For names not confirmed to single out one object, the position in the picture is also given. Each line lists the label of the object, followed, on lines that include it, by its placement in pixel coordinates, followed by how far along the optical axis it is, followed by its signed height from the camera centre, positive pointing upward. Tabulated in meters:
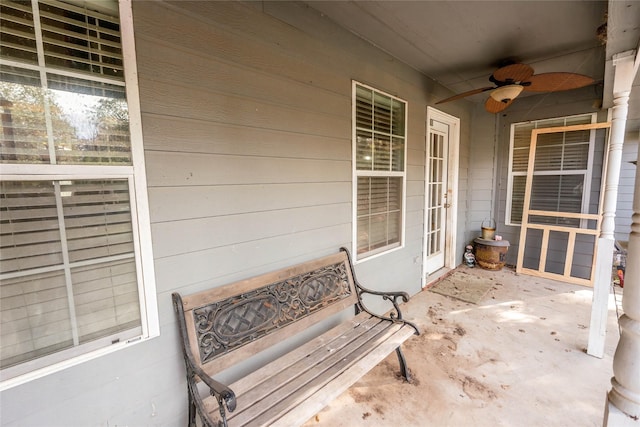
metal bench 1.28 -0.94
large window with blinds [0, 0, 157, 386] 1.02 -0.03
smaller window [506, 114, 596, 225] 3.72 +0.21
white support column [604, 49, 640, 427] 0.98 -0.64
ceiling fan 2.23 +0.87
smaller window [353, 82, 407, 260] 2.45 +0.13
